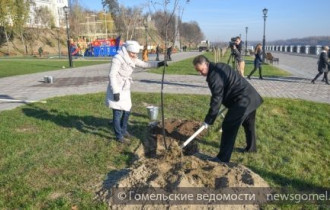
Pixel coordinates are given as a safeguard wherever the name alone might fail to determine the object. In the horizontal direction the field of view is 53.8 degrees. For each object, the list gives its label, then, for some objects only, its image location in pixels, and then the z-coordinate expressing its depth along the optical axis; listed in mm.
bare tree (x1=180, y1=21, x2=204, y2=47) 99250
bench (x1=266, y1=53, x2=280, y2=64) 25711
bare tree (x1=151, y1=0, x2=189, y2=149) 4603
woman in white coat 5559
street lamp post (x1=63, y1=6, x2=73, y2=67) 23112
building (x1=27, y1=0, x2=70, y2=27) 75056
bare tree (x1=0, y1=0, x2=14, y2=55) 49469
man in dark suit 4453
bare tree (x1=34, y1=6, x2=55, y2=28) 59531
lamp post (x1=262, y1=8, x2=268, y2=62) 27625
